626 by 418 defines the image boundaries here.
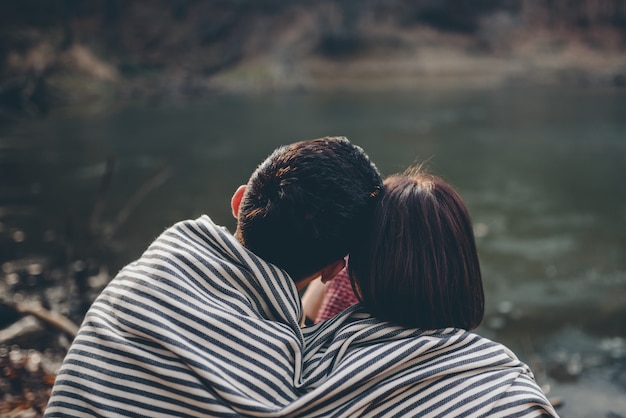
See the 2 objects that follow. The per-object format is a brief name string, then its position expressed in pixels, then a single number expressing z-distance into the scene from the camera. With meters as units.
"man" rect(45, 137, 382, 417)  1.63
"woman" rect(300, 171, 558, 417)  1.66
